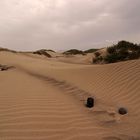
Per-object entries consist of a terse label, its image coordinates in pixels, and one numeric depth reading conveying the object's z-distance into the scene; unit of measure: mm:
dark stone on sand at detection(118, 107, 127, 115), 2444
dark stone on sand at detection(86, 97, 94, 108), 2633
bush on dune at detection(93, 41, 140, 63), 7171
